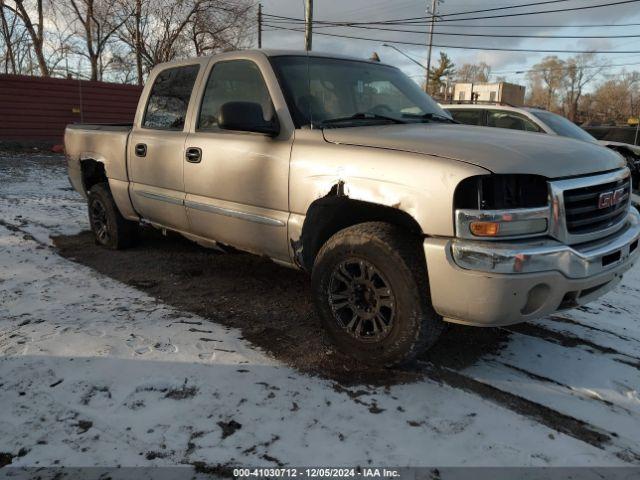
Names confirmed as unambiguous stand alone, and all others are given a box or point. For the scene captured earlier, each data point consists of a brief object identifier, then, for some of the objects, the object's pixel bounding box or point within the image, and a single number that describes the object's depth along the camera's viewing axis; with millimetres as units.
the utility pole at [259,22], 32312
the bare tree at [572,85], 87000
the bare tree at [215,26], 27297
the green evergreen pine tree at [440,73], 75531
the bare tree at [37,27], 24609
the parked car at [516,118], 7734
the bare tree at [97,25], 25752
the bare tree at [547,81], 88375
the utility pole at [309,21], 19359
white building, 40656
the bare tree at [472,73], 89600
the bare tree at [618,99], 81250
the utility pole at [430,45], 39738
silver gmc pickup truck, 2557
